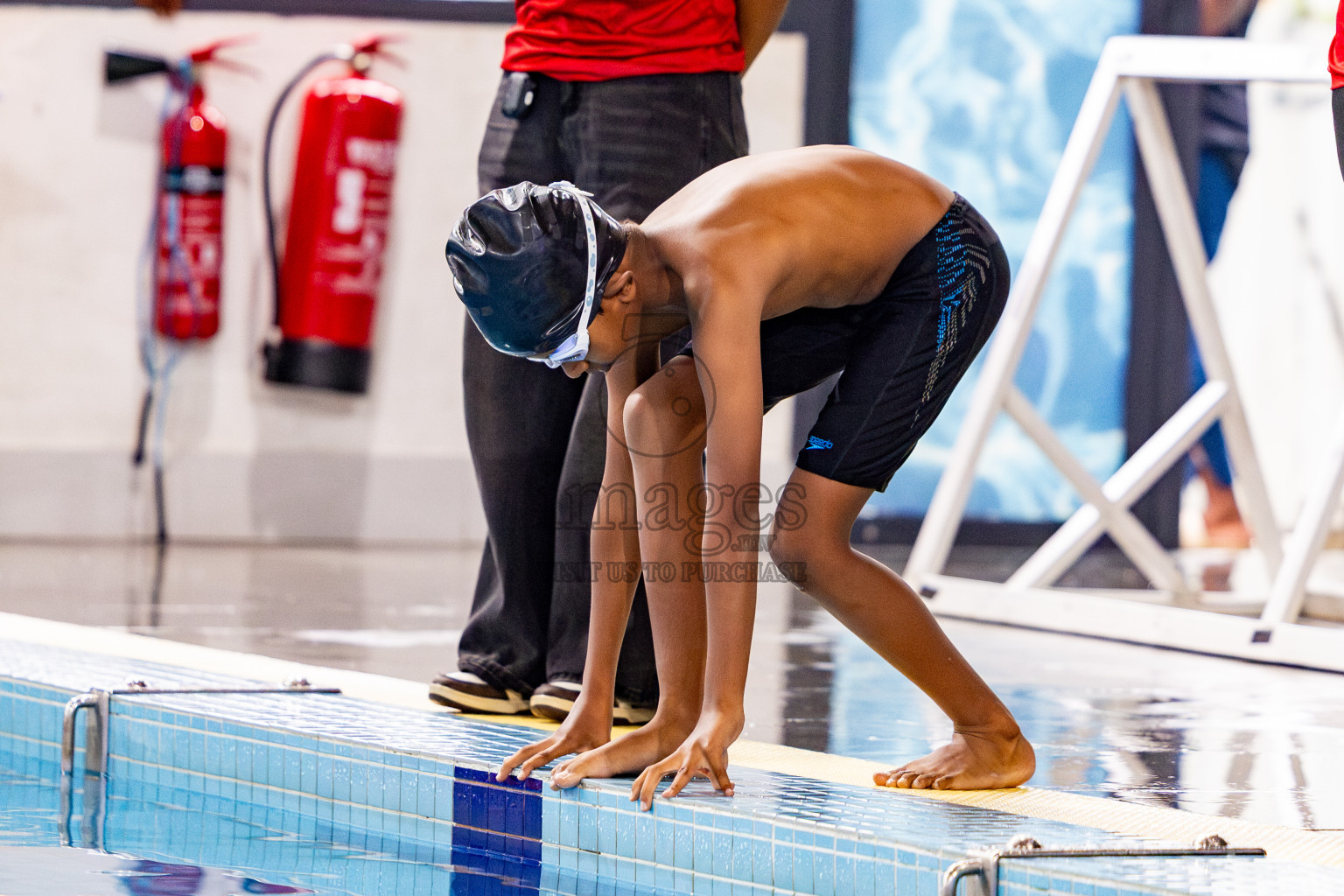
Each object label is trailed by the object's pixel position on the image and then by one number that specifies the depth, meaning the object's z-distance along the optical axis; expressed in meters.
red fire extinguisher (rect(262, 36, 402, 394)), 11.79
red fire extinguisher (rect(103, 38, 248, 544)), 11.71
